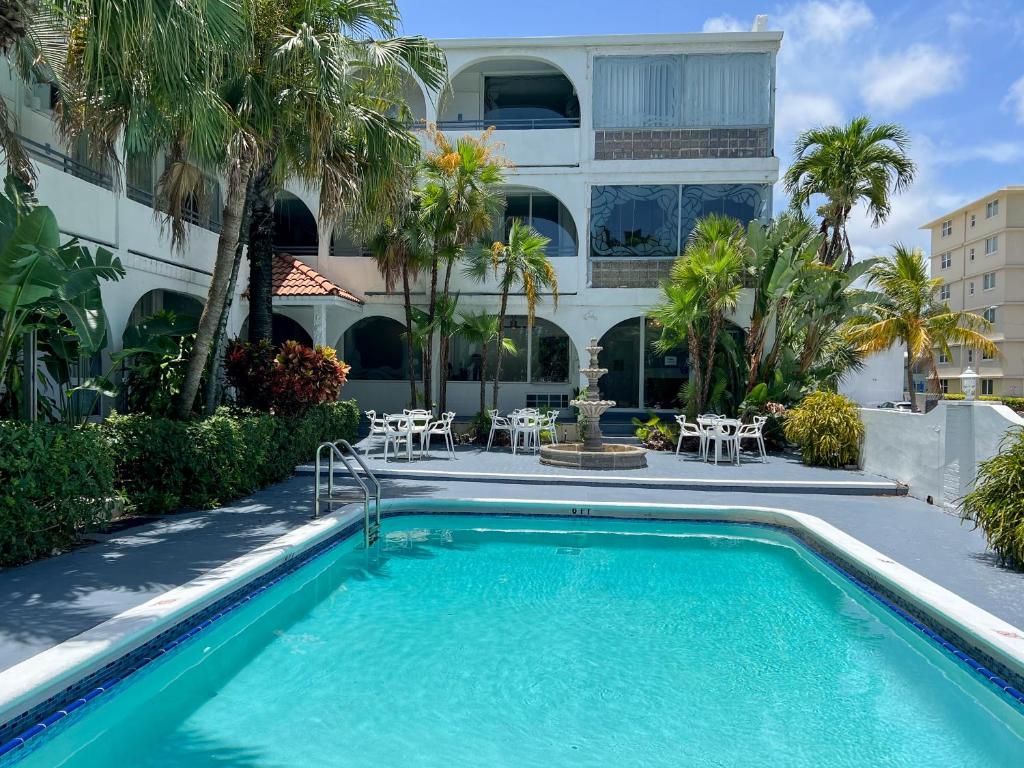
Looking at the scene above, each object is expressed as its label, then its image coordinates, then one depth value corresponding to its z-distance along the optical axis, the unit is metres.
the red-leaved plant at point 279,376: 11.34
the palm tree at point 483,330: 16.36
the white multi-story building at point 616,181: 17.36
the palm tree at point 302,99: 8.62
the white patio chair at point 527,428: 14.93
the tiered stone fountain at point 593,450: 12.99
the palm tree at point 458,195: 15.11
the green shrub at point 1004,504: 6.56
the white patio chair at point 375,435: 13.89
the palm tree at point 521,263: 15.54
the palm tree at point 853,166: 17.55
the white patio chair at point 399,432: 13.34
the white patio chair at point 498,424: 15.68
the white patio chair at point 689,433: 14.00
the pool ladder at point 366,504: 8.27
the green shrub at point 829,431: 13.44
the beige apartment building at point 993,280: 46.91
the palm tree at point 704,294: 14.93
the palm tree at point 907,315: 18.88
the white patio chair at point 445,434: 14.11
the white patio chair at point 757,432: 14.18
